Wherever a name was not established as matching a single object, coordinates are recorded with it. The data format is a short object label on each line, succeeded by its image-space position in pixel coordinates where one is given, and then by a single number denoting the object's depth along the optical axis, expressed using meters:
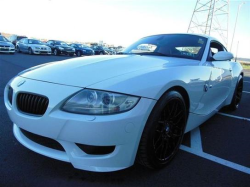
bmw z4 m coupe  1.51
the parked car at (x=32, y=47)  16.02
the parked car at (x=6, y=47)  13.81
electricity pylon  33.42
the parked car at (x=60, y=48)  18.69
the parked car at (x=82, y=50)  20.33
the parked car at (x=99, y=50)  23.79
